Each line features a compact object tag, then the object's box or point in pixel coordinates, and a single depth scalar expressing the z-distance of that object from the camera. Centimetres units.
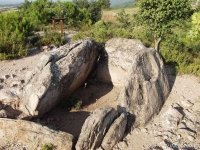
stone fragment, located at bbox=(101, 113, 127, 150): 464
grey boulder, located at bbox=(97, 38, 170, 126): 556
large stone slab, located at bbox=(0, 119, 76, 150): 444
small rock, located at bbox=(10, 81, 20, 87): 647
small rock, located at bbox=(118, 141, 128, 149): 478
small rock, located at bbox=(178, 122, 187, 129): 538
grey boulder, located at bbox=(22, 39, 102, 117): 545
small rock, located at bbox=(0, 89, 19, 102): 570
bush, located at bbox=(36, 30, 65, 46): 1089
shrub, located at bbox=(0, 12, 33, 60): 947
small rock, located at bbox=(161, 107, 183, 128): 544
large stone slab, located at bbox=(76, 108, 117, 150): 433
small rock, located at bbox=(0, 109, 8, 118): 509
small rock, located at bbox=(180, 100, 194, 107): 633
